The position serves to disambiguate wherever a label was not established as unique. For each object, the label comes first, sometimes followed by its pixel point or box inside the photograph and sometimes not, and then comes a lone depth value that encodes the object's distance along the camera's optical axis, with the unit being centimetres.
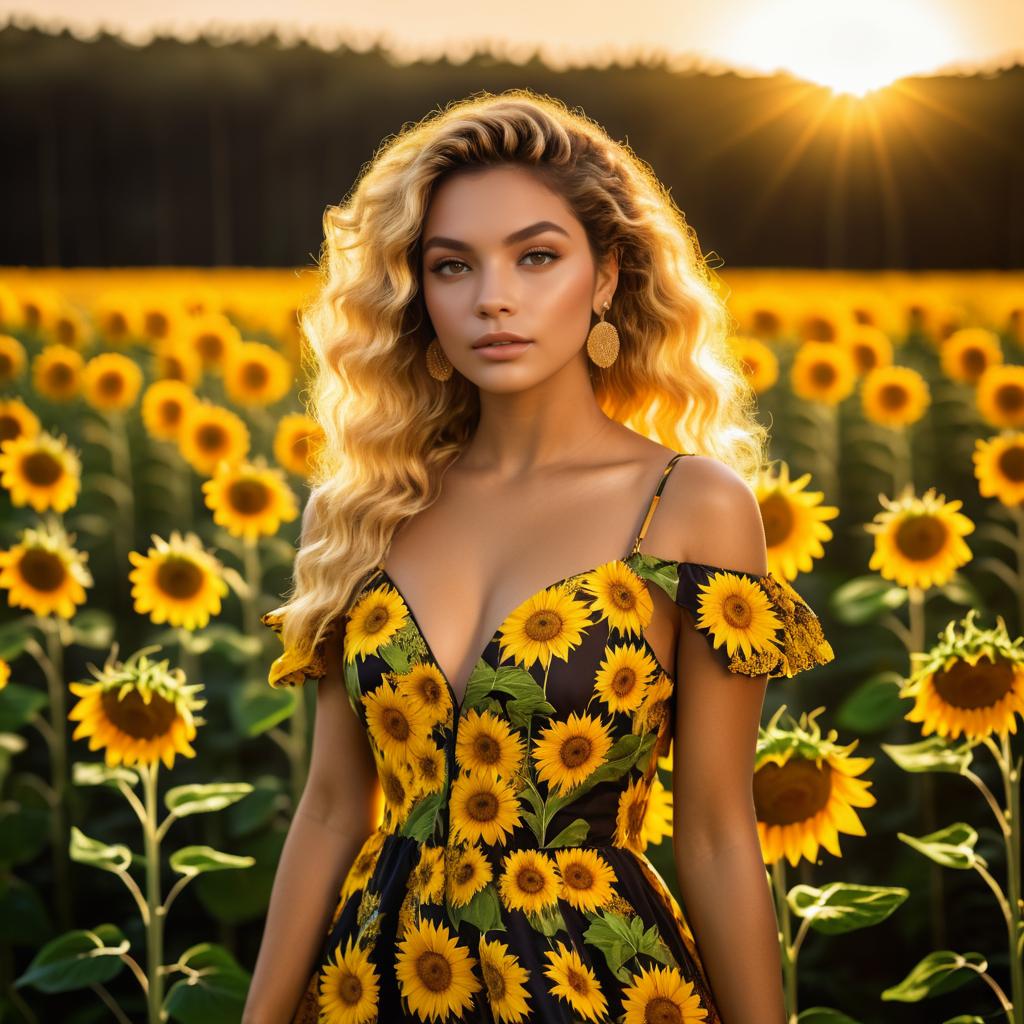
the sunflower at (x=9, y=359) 507
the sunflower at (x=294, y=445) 426
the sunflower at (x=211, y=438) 459
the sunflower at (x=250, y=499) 395
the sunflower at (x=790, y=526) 315
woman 198
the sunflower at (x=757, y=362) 489
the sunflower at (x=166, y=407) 490
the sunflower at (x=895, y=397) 513
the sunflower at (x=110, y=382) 529
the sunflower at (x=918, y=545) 322
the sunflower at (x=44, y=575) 362
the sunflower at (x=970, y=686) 248
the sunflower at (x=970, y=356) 530
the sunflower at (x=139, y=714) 275
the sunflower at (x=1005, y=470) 379
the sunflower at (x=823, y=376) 541
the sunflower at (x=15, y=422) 427
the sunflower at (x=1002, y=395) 462
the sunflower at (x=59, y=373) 541
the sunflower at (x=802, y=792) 241
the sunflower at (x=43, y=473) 413
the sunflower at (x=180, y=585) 342
